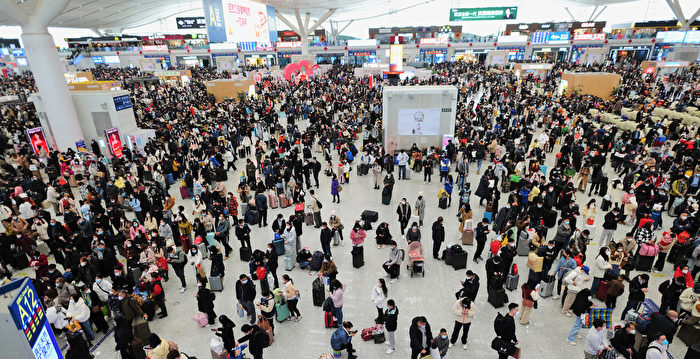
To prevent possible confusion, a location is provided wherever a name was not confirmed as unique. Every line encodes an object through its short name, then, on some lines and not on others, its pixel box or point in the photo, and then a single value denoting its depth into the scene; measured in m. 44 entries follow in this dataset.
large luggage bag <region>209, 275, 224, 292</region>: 8.30
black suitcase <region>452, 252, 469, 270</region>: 8.80
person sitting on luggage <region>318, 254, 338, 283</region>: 7.62
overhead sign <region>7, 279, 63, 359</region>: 4.14
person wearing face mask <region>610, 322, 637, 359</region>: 5.48
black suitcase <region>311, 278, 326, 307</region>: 7.70
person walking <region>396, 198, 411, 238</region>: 10.00
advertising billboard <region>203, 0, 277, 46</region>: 24.41
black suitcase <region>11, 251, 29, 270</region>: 9.44
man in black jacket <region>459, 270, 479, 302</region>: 6.65
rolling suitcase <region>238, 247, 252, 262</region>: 9.51
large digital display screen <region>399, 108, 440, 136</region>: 16.88
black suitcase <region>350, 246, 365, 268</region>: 8.95
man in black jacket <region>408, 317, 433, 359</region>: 5.73
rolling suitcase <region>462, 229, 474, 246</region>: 9.92
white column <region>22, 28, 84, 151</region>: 16.22
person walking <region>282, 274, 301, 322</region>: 7.01
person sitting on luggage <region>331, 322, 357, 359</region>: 5.78
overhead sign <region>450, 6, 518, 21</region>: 42.56
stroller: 8.45
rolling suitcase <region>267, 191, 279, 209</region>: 12.61
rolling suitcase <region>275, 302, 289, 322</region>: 7.21
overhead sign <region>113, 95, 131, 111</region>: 18.23
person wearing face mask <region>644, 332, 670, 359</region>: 5.13
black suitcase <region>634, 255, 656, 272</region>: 8.39
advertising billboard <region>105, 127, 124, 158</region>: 17.59
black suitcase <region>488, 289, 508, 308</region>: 7.48
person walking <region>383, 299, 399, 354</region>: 6.16
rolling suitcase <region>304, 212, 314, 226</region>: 11.41
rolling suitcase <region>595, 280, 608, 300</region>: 7.41
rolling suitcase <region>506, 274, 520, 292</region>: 8.08
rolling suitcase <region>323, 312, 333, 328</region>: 7.05
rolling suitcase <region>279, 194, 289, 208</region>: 12.70
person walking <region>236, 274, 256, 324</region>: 6.82
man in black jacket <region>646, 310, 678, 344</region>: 5.66
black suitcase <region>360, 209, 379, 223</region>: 11.16
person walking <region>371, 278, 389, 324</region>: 6.64
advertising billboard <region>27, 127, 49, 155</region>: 16.77
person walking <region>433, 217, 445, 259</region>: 8.85
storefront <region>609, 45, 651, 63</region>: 49.44
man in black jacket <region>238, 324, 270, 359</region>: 5.77
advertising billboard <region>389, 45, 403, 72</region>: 33.16
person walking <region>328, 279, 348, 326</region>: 6.77
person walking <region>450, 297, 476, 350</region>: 6.27
